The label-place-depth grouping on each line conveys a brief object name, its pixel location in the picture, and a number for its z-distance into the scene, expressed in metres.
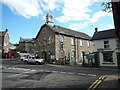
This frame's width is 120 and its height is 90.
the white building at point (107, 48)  15.21
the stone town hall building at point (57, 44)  21.91
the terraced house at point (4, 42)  39.78
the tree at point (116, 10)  4.39
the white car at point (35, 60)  19.25
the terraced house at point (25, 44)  55.89
